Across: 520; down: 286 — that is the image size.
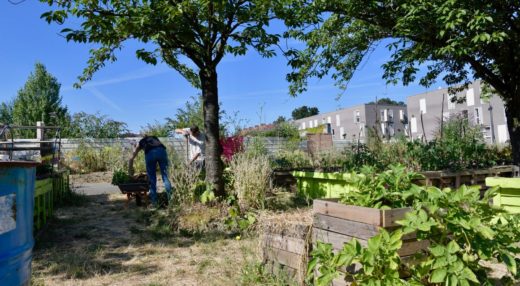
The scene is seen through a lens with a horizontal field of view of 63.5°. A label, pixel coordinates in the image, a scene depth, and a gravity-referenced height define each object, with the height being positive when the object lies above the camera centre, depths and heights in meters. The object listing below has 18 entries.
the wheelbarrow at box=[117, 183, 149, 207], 7.03 -0.36
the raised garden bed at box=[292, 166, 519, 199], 6.15 -0.38
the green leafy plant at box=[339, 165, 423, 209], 2.56 -0.21
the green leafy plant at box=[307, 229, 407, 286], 2.11 -0.52
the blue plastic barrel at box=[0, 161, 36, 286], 2.06 -0.25
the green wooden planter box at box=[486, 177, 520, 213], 4.07 -0.42
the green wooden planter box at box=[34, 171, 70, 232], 5.04 -0.37
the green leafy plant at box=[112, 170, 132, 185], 7.34 -0.19
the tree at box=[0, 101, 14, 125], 41.56 +6.05
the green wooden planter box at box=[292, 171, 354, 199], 6.09 -0.40
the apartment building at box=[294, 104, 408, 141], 64.81 +6.68
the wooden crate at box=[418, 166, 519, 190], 6.17 -0.37
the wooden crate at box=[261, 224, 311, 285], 3.01 -0.67
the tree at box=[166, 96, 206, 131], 15.68 +1.96
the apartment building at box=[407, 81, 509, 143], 43.73 +5.24
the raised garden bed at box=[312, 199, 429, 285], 2.39 -0.40
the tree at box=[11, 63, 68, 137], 38.34 +6.72
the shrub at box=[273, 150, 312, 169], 9.52 +0.02
